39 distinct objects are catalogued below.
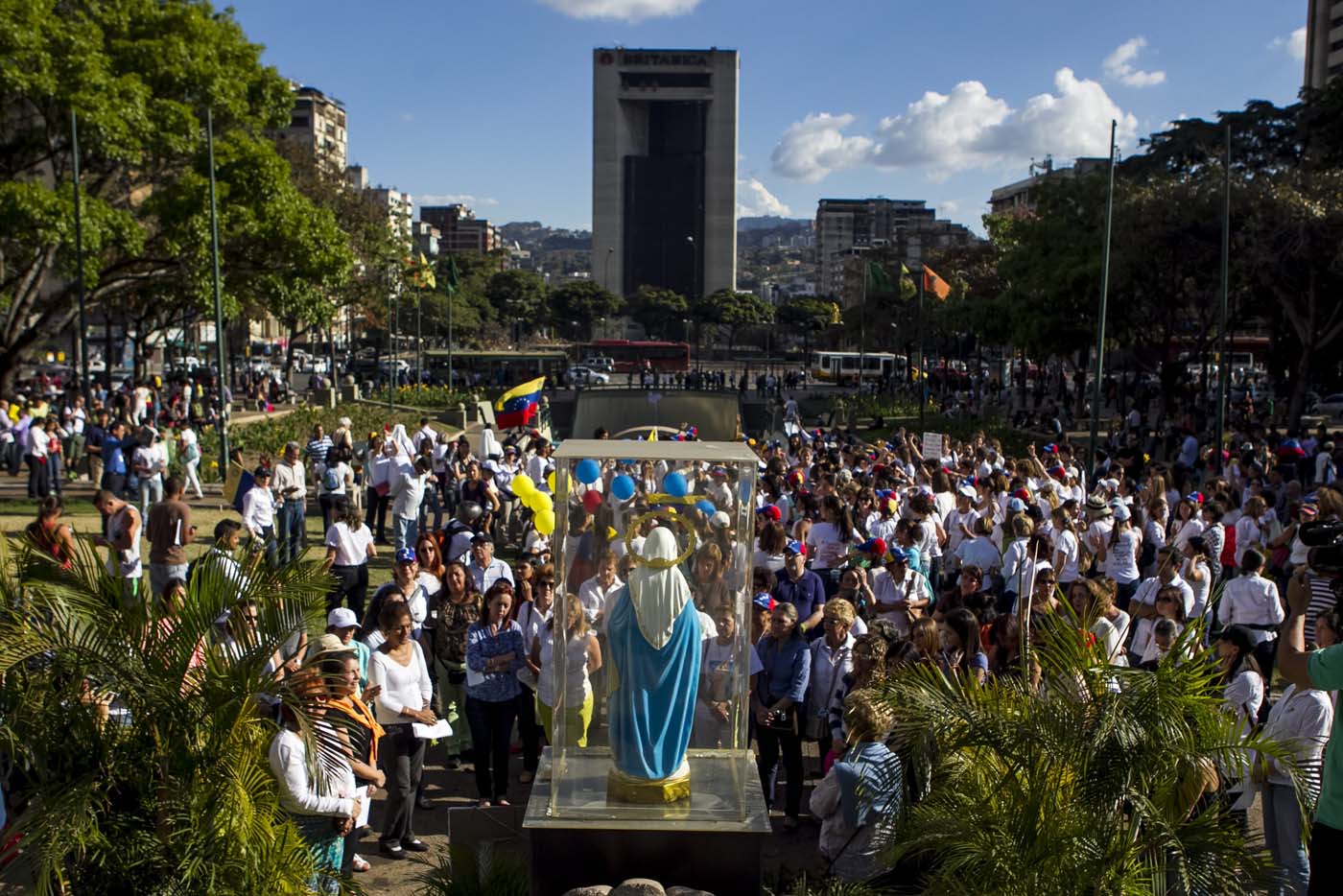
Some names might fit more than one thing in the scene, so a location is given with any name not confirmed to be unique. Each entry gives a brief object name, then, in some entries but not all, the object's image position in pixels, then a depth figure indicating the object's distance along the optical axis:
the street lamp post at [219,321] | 20.64
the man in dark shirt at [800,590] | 9.09
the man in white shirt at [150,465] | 16.08
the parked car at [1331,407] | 39.03
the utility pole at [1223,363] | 19.42
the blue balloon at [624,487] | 5.75
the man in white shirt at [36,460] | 18.56
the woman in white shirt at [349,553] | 10.80
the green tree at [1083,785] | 4.16
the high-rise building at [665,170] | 117.31
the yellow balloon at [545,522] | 11.48
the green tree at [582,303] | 92.06
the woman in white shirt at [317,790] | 4.86
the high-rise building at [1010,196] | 117.75
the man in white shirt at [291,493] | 14.42
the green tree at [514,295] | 89.69
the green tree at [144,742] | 4.40
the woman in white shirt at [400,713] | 6.64
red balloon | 5.79
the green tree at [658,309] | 96.19
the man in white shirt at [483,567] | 9.09
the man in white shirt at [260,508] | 12.41
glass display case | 5.66
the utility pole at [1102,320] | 20.20
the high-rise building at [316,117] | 110.94
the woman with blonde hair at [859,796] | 5.23
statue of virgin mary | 5.58
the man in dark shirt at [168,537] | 10.20
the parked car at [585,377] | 50.62
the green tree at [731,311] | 92.12
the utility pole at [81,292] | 21.36
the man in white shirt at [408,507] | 14.34
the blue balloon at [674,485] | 5.68
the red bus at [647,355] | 64.31
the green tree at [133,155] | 22.48
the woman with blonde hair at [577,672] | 6.09
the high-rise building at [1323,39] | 72.75
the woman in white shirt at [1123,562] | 10.70
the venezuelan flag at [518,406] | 23.76
